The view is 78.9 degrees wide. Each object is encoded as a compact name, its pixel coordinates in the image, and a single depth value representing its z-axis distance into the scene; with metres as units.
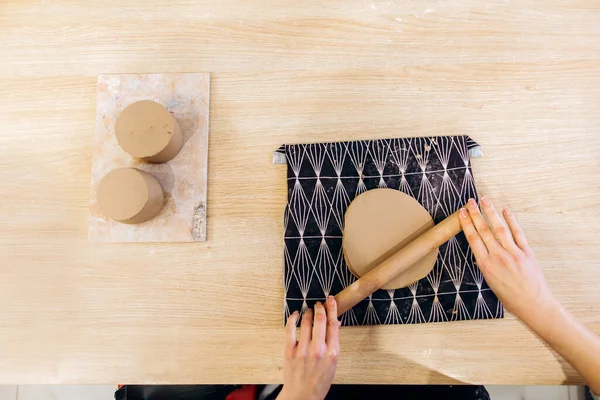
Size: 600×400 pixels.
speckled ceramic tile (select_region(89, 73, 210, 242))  0.76
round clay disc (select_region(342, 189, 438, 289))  0.71
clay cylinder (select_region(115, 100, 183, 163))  0.69
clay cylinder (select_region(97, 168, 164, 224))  0.67
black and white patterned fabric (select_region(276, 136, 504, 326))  0.72
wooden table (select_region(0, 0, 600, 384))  0.72
